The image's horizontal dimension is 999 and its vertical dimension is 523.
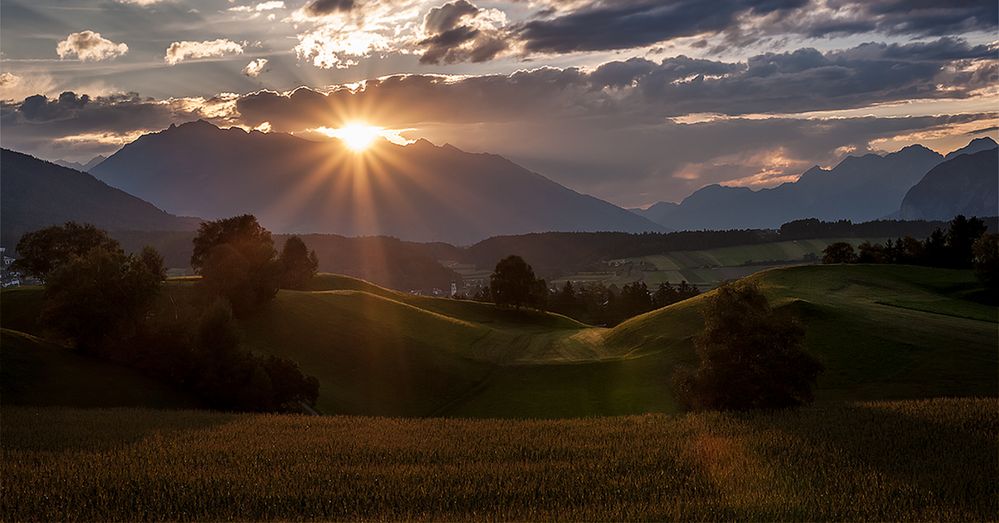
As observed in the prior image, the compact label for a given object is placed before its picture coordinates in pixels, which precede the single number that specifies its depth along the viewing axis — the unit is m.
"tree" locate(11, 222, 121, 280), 96.81
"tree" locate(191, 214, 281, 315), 88.62
